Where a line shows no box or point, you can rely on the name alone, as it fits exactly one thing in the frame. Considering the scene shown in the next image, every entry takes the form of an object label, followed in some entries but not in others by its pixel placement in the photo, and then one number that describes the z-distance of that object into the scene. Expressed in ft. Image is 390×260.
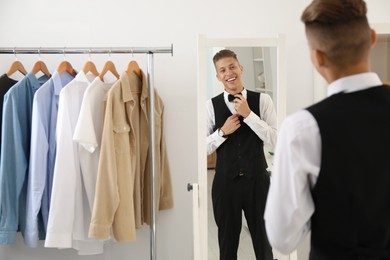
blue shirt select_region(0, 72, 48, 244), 7.20
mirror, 7.79
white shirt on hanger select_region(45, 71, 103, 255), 7.29
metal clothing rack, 7.80
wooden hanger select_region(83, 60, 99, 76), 7.96
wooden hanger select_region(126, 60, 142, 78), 8.05
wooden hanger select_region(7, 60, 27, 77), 7.97
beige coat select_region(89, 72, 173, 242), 7.32
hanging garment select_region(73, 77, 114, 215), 7.30
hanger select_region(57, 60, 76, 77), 7.89
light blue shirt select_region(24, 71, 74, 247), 7.37
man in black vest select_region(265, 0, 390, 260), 3.47
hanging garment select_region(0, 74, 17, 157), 7.66
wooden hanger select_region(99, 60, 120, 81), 7.99
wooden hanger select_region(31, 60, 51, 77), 7.98
